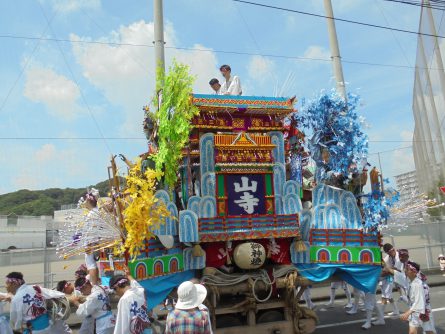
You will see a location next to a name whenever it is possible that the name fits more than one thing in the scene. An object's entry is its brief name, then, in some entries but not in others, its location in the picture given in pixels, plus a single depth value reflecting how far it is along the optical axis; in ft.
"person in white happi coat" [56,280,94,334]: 16.96
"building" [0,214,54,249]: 58.44
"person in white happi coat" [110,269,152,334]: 13.06
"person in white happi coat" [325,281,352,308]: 29.22
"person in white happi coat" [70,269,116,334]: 15.64
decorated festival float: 17.80
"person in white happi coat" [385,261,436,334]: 17.35
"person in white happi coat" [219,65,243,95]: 22.12
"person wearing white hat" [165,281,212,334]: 11.47
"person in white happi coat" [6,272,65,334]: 15.60
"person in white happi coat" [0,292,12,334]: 16.46
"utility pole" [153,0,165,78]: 26.86
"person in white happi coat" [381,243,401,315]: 26.76
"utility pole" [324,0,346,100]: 33.24
